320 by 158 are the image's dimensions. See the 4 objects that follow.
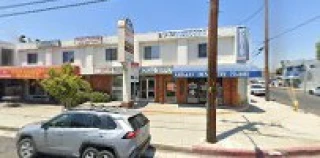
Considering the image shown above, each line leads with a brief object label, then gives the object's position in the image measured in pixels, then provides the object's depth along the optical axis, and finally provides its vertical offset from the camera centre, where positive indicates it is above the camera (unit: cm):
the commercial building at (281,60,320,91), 5953 +56
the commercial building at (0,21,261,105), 2242 +110
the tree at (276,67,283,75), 10325 +173
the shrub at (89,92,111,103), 2439 -156
